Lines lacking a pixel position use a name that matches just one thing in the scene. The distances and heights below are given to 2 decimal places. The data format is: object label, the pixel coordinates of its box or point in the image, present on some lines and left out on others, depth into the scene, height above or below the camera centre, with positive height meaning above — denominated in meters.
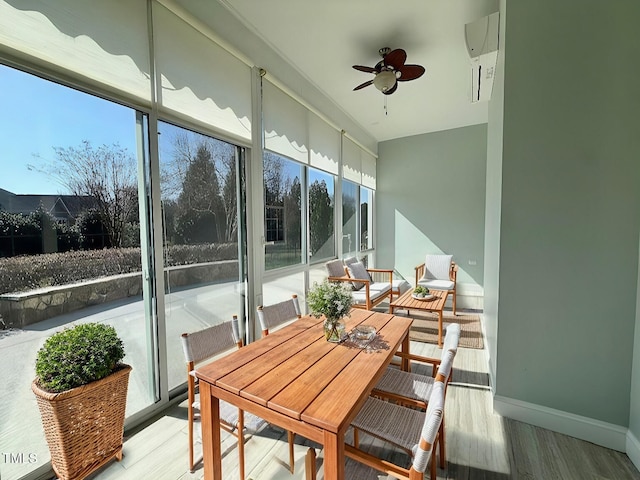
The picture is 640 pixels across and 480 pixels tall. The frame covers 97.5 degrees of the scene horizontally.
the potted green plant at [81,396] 1.36 -0.85
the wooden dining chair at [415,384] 1.42 -0.93
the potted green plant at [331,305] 1.62 -0.46
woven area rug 3.34 -1.37
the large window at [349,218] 4.96 +0.15
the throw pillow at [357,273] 4.22 -0.71
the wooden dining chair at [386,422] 1.19 -0.94
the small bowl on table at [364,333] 1.68 -0.66
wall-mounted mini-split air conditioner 2.16 +1.46
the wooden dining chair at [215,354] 1.42 -0.73
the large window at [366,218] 5.75 +0.17
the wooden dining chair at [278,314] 1.94 -0.64
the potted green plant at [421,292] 3.65 -0.87
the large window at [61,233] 1.40 -0.03
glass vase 1.66 -0.62
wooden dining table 1.01 -0.68
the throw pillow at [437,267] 4.88 -0.72
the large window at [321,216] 3.96 +0.16
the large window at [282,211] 3.06 +0.19
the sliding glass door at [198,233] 2.16 -0.06
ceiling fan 2.66 +1.54
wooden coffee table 3.28 -0.97
